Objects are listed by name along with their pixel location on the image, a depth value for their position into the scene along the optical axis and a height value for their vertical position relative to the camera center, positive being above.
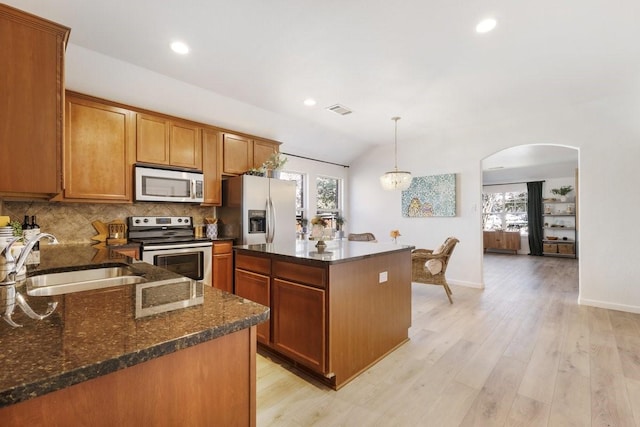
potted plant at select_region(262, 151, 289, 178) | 4.45 +0.77
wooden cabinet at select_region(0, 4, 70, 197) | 1.31 +0.52
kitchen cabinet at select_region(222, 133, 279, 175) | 4.28 +0.95
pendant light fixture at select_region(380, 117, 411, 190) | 4.51 +0.53
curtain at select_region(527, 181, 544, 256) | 9.01 -0.09
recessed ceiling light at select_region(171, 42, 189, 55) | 2.60 +1.50
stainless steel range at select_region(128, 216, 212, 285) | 3.28 -0.32
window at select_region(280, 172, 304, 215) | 5.86 +0.55
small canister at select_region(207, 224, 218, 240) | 4.12 -0.20
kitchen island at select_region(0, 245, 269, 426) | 0.59 -0.31
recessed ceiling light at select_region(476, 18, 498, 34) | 2.29 +1.47
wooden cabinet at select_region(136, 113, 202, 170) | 3.50 +0.92
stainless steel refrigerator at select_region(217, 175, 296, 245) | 3.97 +0.09
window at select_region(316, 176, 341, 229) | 6.41 +0.41
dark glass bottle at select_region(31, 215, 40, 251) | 1.95 -0.08
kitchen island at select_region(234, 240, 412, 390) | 2.13 -0.68
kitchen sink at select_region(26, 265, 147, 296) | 1.43 -0.33
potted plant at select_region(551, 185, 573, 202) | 8.62 +0.65
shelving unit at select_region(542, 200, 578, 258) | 8.55 -0.45
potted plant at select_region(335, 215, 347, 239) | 6.61 -0.19
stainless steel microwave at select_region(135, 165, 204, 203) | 3.44 +0.38
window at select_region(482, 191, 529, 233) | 9.52 +0.10
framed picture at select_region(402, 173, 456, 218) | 5.26 +0.33
